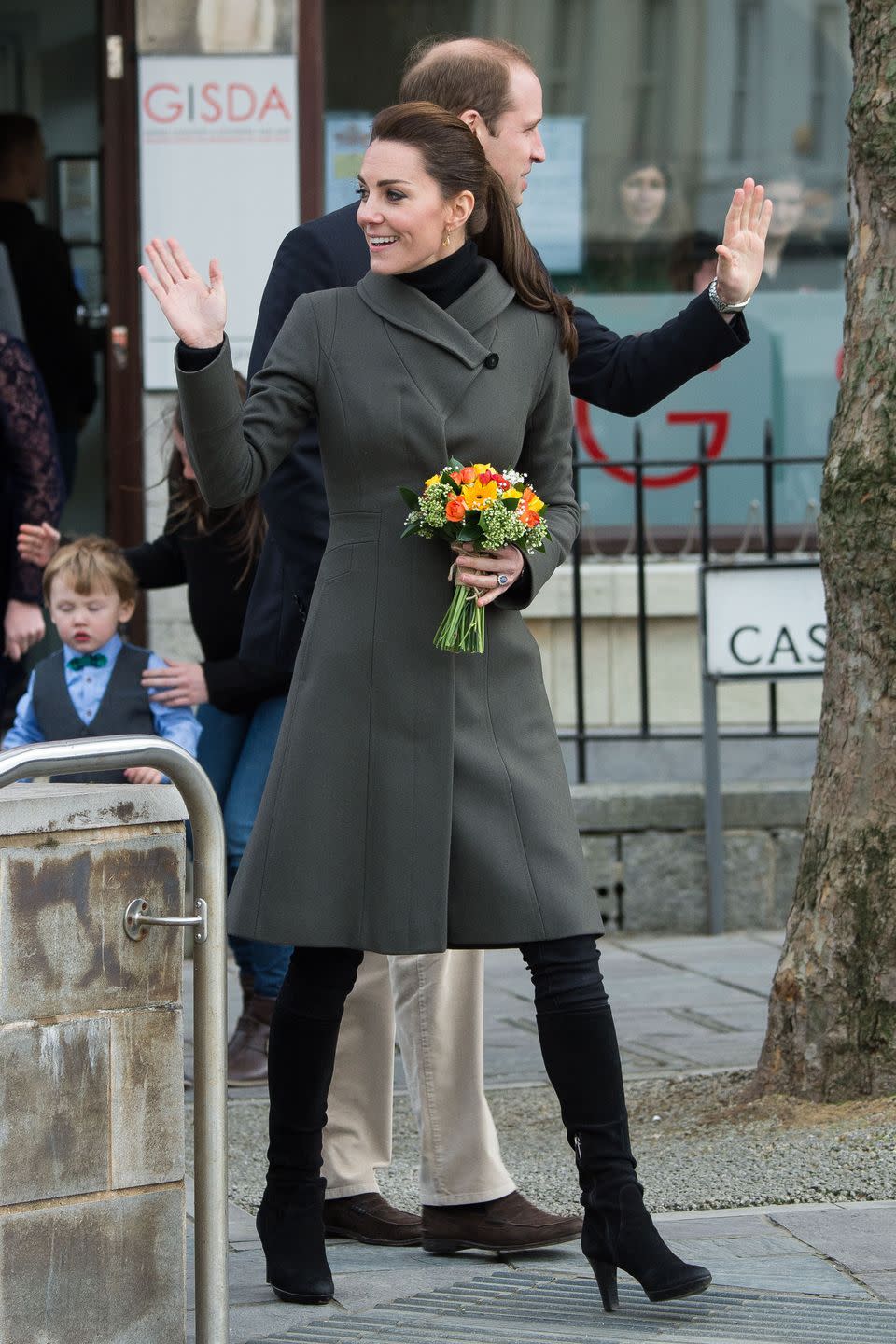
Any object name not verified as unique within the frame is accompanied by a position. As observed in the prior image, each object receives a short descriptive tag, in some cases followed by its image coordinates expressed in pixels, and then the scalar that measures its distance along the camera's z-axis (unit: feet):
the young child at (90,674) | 31.81
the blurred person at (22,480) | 36.91
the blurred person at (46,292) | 55.52
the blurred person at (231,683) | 32.12
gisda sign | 51.65
